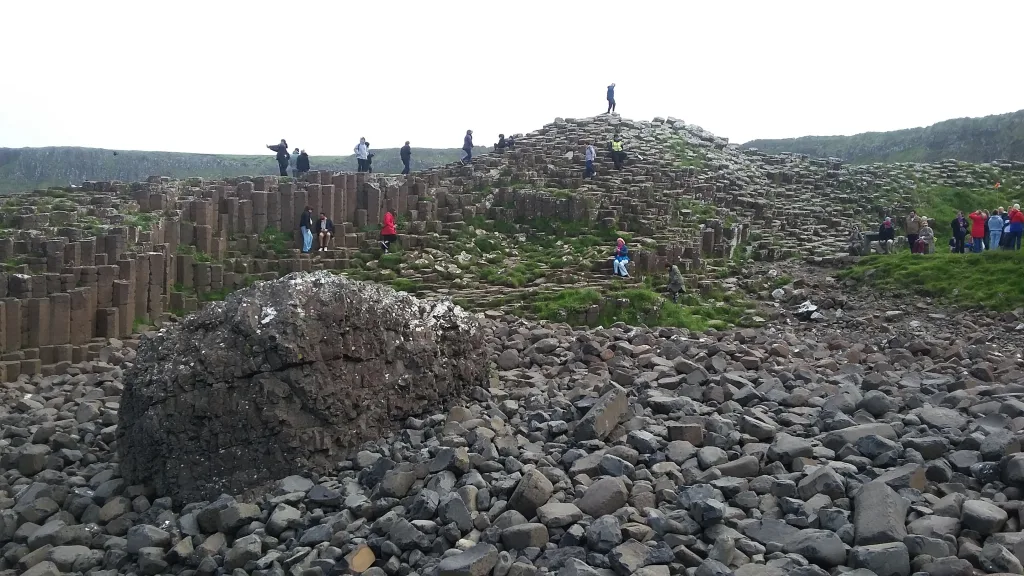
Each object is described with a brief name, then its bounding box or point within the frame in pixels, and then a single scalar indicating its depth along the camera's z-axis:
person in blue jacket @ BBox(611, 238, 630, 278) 17.56
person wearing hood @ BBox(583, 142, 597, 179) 24.81
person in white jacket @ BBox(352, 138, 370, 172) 23.67
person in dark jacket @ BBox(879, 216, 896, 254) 20.27
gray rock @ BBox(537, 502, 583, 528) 5.61
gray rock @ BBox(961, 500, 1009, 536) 5.05
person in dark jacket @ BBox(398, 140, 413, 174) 25.97
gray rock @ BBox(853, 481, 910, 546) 5.02
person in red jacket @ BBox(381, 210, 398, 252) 18.53
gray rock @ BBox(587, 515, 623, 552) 5.29
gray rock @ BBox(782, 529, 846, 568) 4.91
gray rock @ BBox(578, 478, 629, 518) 5.74
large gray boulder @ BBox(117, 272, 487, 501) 6.95
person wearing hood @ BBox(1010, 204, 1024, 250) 17.67
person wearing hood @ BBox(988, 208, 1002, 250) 19.38
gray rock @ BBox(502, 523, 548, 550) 5.47
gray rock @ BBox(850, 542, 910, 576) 4.75
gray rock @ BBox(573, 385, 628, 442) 6.98
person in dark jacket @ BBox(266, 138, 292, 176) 23.91
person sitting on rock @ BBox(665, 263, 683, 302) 16.81
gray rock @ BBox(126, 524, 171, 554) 6.16
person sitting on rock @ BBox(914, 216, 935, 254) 19.69
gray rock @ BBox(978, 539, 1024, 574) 4.60
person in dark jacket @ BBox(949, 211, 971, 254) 19.41
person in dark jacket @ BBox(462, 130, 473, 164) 27.47
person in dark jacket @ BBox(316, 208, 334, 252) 18.12
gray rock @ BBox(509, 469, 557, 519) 5.85
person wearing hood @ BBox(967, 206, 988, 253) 18.97
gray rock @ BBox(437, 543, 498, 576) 5.14
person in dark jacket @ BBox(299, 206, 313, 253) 17.94
